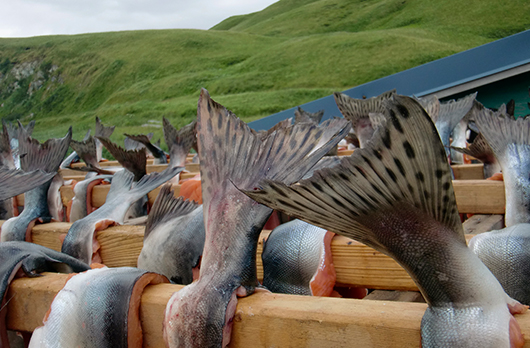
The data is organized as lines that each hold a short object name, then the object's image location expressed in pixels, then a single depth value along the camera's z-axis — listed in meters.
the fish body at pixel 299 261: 1.22
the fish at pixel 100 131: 4.11
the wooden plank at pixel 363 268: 1.17
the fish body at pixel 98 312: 1.02
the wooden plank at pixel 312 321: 0.77
